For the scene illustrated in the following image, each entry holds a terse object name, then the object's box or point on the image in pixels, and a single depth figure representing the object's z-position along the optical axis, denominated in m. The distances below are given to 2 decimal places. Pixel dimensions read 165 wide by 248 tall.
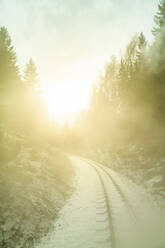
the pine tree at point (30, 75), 26.66
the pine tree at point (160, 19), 18.14
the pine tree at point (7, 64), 19.78
